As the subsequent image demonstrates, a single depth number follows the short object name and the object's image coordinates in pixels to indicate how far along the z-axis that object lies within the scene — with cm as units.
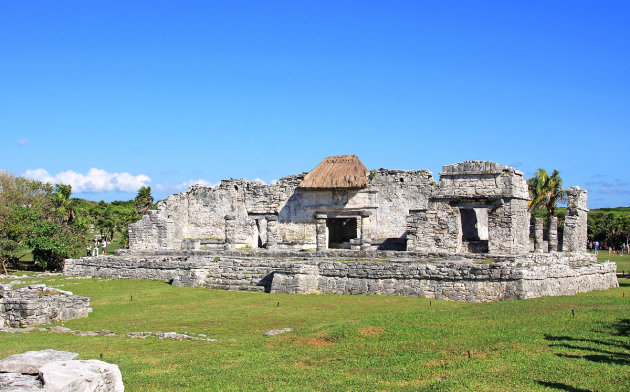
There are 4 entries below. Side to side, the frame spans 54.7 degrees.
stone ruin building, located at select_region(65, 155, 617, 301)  1658
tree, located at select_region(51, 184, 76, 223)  3097
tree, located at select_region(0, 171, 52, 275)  2698
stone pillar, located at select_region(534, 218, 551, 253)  2400
